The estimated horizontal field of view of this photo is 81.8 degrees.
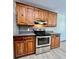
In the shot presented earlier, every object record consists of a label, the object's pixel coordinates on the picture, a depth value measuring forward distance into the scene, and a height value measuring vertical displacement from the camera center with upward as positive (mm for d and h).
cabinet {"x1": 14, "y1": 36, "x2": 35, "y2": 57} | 1884 -765
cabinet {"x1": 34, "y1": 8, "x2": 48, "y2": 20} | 2481 +867
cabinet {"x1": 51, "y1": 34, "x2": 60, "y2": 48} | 2861 -769
